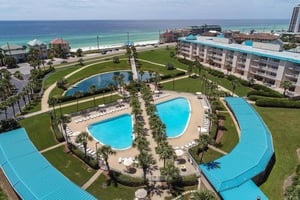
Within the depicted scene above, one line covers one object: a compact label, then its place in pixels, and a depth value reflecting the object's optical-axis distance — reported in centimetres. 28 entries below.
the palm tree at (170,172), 2516
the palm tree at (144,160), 2652
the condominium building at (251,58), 6109
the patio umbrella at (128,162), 3068
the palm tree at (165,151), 2739
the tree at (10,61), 8233
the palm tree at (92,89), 5497
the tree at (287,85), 5474
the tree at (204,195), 1945
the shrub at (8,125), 3772
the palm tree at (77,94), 5086
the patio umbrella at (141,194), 2381
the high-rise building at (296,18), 19388
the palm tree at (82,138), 3088
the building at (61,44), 10833
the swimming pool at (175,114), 4344
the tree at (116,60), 9231
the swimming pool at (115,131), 3891
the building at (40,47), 9857
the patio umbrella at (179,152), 3325
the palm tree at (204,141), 3152
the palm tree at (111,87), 5628
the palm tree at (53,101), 4613
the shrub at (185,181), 2805
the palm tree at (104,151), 2809
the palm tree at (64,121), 3700
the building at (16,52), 9012
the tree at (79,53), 10724
